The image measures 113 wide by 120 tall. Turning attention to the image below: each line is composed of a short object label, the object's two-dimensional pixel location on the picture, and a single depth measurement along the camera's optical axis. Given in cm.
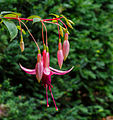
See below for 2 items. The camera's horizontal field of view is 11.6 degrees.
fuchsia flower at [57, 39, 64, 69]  64
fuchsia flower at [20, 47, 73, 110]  63
